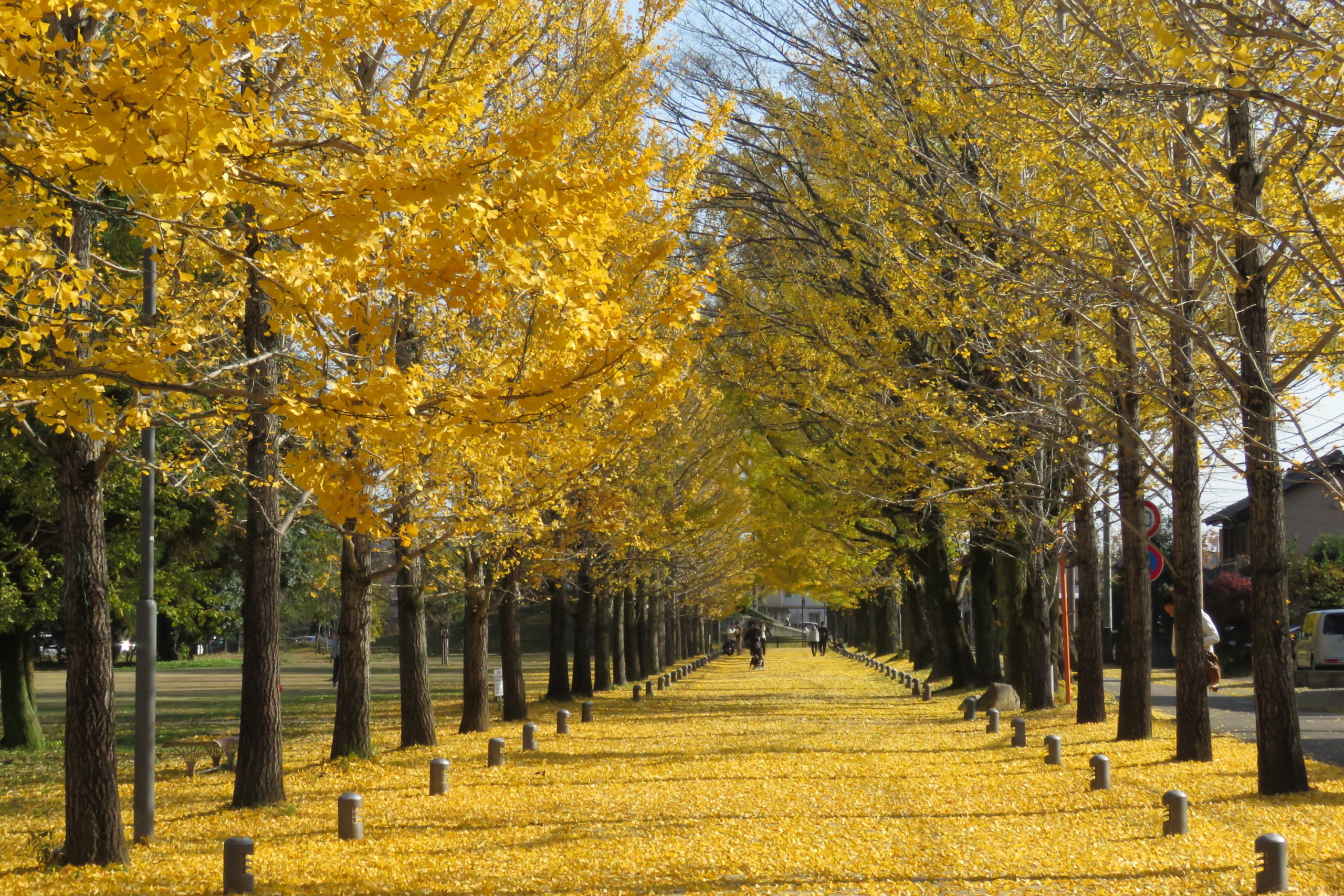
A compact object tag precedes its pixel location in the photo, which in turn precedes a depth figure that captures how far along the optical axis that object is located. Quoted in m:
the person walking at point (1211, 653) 18.30
